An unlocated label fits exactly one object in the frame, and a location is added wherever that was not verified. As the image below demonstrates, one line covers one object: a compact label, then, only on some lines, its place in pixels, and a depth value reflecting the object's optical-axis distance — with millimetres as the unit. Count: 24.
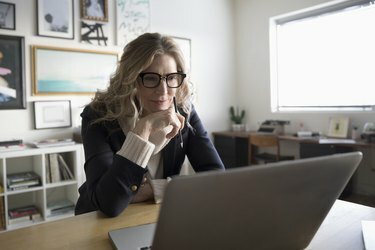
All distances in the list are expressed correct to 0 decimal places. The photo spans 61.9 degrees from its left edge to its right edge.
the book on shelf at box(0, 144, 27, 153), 2571
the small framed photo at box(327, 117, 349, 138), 3352
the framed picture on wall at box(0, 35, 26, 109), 2779
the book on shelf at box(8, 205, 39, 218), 2718
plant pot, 4375
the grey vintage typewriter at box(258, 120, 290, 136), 3842
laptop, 459
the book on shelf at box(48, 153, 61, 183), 2756
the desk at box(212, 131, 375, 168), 3252
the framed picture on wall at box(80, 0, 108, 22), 3188
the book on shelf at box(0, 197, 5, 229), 2560
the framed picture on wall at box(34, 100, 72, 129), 2971
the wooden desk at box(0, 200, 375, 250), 765
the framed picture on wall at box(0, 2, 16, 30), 2760
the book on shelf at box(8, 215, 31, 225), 2648
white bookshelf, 2562
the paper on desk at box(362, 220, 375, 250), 744
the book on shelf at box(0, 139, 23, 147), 2680
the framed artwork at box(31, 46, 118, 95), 2963
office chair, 3484
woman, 1101
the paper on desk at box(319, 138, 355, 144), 2962
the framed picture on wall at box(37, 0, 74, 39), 2965
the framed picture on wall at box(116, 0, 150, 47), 3447
